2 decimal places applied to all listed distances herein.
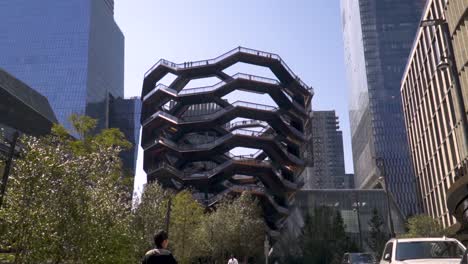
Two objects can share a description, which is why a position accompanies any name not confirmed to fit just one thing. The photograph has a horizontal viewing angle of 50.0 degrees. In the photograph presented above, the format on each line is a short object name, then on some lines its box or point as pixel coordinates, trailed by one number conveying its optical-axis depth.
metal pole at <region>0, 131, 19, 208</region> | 15.45
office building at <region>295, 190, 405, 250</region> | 95.69
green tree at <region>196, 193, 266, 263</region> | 49.53
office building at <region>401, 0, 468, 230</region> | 42.59
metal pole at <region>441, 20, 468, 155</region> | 15.40
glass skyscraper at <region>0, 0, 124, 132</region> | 149.12
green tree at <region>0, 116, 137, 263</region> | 14.36
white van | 12.11
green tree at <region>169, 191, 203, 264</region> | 40.50
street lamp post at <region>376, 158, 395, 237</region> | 37.30
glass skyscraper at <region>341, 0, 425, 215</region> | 146.38
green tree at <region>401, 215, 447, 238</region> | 46.28
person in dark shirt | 7.55
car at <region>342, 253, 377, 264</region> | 26.12
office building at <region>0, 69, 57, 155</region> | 65.81
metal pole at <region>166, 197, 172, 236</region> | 32.76
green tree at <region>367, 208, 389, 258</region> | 64.15
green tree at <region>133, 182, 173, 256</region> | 31.20
